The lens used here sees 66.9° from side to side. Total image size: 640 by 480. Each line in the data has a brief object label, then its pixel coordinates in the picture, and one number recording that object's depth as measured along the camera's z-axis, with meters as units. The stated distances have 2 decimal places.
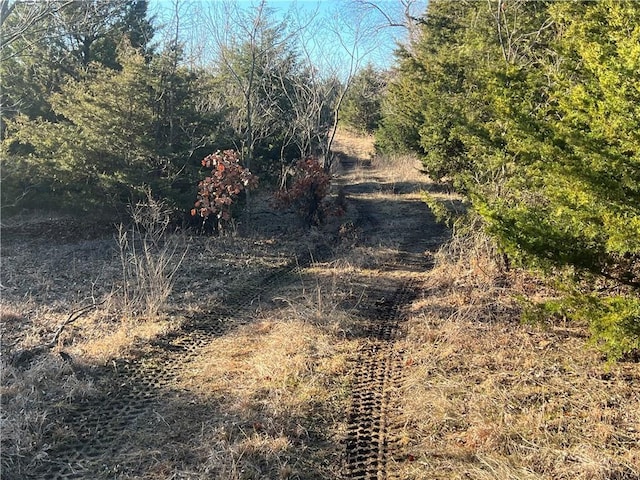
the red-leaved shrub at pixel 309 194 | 10.11
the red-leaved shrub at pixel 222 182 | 8.77
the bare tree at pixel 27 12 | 6.11
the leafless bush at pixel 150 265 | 5.80
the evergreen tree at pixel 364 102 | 23.80
